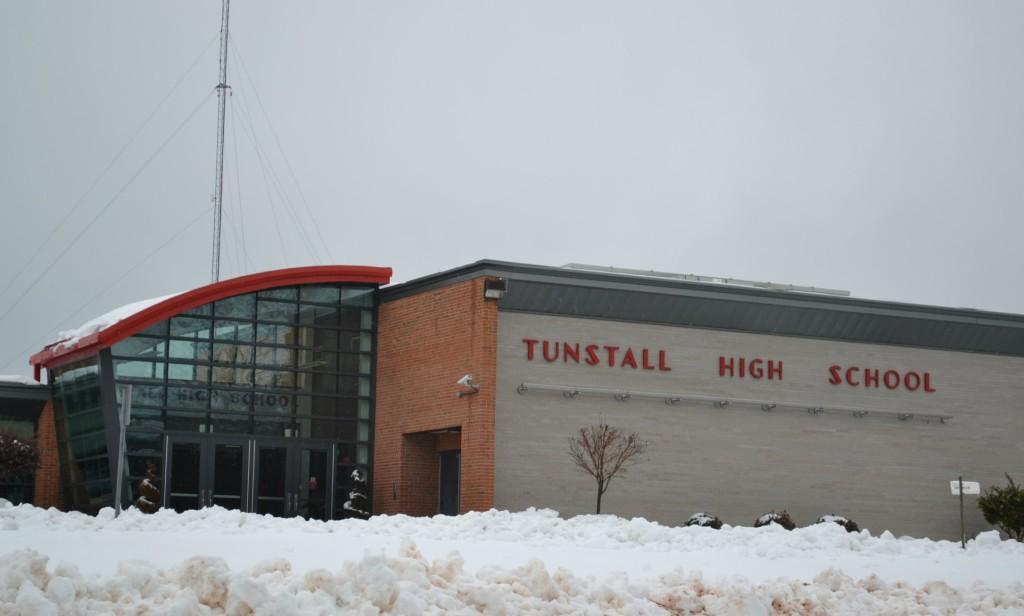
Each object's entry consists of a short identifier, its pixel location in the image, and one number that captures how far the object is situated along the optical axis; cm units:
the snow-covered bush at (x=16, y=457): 3572
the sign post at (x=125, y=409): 2291
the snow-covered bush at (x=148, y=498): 3142
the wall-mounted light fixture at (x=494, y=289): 3181
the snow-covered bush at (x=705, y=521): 3066
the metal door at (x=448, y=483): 3388
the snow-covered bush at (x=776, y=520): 3182
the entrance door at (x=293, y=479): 3391
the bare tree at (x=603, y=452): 3148
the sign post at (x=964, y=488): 2744
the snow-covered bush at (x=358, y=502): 3350
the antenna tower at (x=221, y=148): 4266
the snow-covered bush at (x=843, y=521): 3203
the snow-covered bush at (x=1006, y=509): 3528
